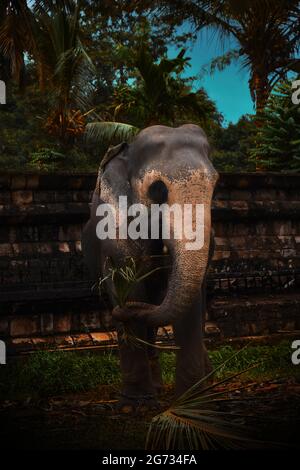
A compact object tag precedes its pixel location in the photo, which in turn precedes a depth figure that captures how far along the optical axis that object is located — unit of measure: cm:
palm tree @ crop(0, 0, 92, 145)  1588
